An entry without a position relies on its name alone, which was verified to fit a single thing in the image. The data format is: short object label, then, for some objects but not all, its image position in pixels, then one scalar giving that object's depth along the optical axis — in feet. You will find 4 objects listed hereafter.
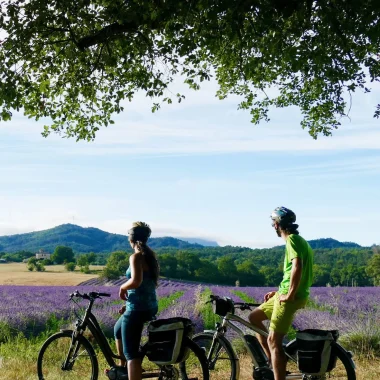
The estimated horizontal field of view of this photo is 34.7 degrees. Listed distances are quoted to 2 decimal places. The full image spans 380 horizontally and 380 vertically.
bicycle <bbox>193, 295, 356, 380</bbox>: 21.80
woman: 21.45
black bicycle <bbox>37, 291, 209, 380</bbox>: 22.38
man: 20.59
